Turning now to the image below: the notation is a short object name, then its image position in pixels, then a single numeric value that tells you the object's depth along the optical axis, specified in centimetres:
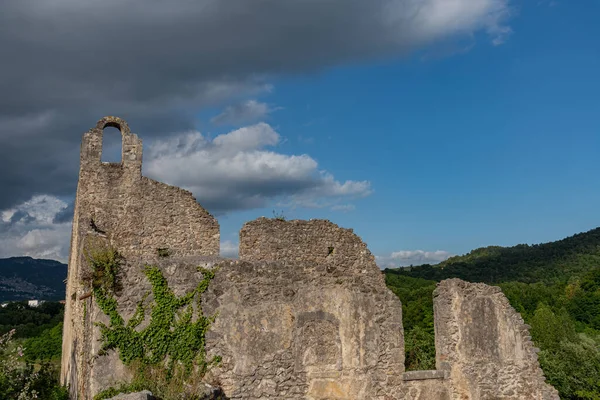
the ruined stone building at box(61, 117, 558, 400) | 1089
